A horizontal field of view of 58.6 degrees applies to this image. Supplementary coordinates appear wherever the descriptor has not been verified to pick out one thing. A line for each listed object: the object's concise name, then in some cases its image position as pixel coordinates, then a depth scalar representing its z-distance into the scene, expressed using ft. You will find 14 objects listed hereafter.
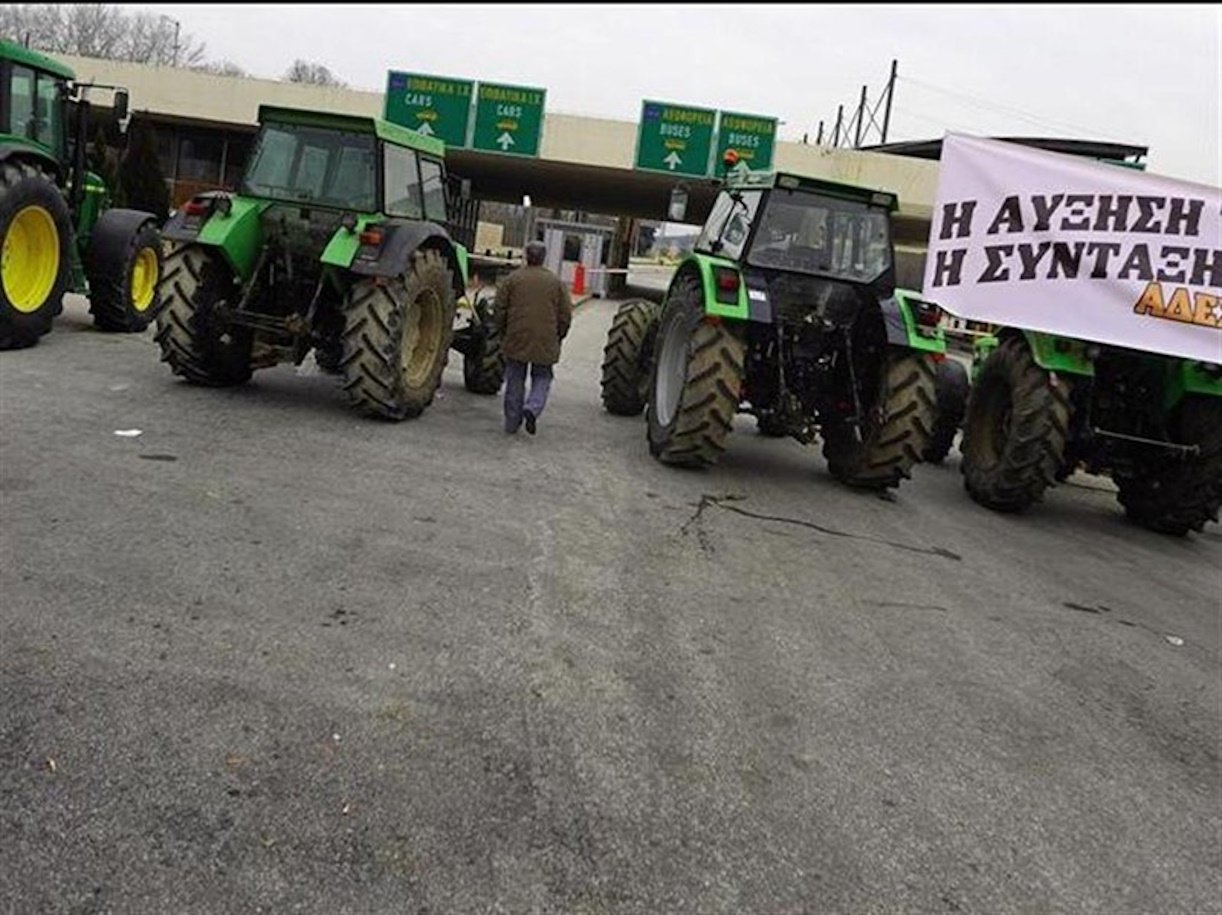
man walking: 29.73
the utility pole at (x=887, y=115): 136.56
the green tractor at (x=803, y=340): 27.02
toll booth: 111.20
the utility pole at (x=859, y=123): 144.61
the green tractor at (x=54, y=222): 31.55
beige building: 107.65
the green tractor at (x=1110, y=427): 28.04
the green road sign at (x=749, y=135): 94.38
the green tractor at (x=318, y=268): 27.48
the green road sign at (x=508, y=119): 96.17
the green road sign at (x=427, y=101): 94.02
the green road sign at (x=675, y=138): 95.35
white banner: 27.09
